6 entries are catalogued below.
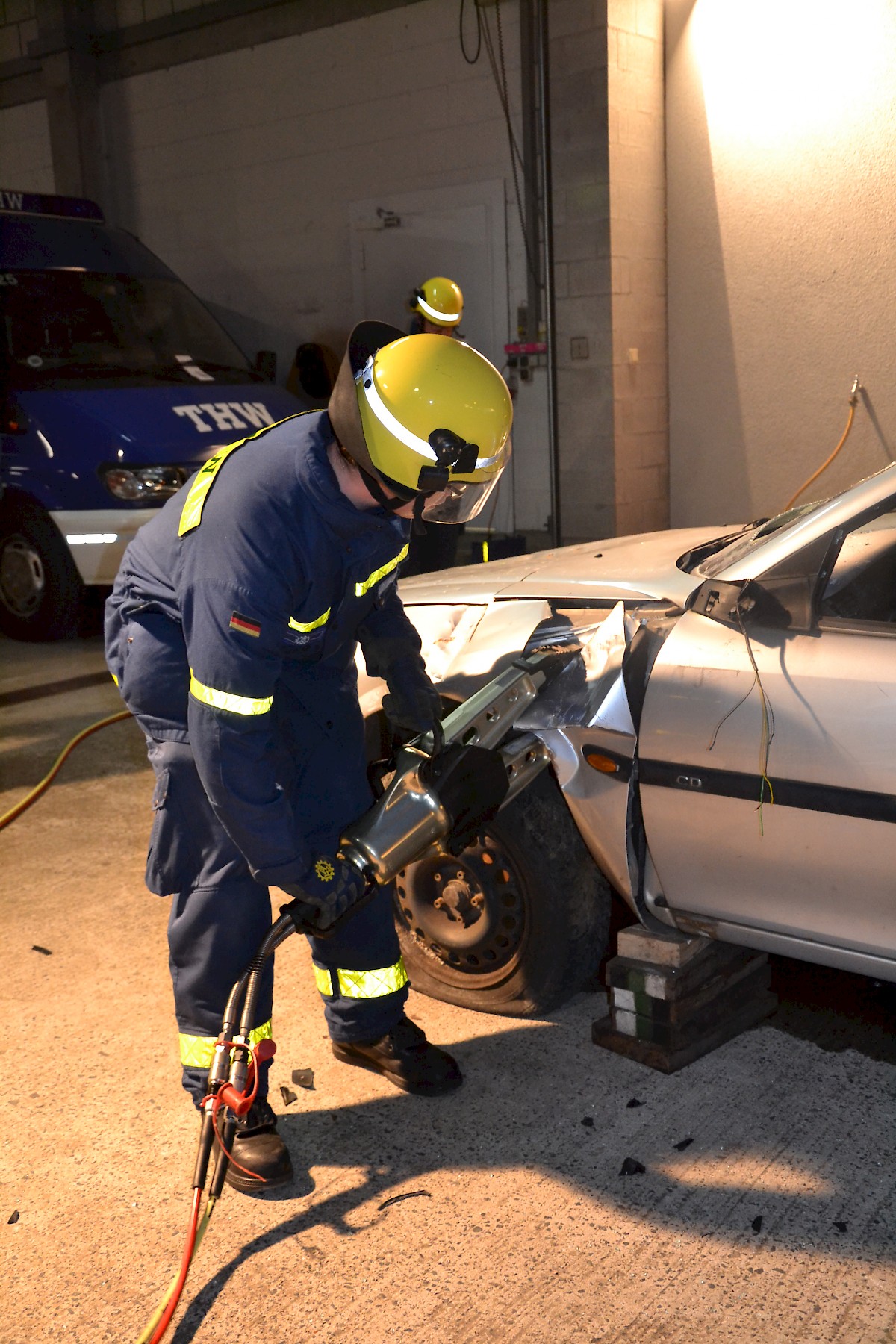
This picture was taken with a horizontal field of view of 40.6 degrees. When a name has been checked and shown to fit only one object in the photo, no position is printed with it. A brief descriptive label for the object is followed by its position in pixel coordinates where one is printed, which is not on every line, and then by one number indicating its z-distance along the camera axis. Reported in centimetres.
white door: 938
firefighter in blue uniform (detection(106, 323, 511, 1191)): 222
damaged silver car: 237
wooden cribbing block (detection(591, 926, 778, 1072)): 274
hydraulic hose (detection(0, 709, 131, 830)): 456
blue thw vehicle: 721
